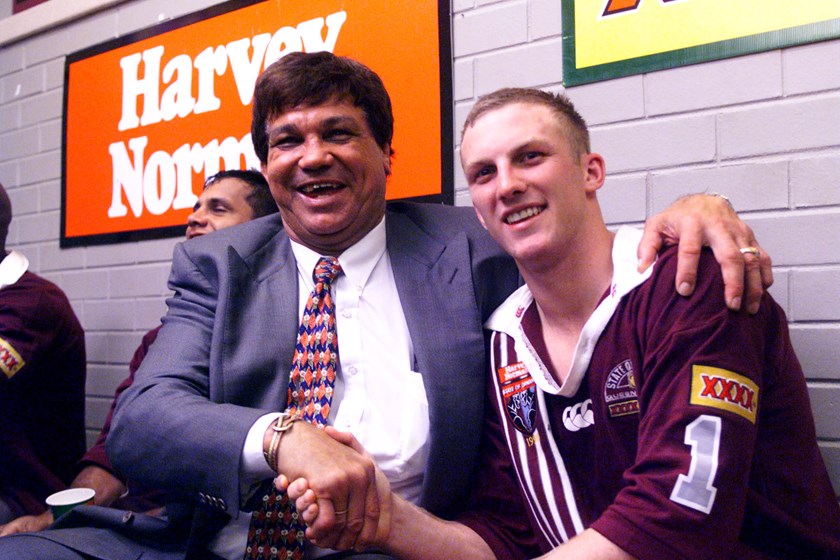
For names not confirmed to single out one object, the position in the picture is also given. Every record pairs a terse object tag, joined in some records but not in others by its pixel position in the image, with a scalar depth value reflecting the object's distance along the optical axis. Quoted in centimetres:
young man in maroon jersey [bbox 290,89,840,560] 101
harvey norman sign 214
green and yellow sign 161
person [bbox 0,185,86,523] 212
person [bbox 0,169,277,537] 198
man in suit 125
